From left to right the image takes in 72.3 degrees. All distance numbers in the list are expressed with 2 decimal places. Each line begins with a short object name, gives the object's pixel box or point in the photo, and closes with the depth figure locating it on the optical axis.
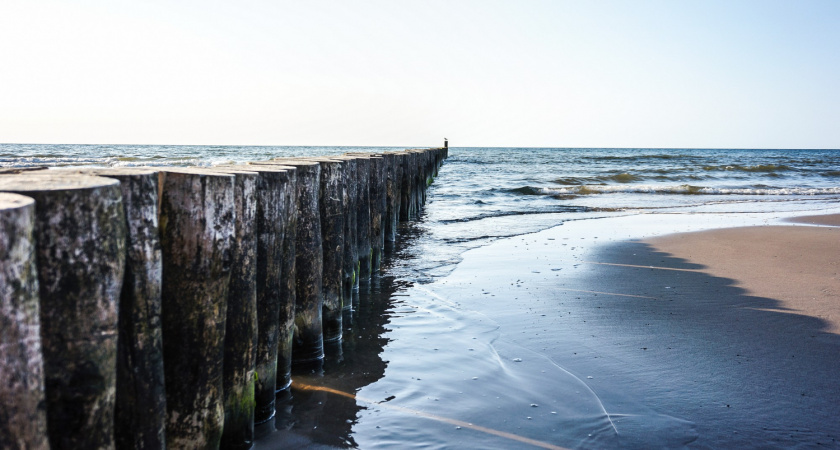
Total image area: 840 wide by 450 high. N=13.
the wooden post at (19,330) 1.32
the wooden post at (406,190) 10.43
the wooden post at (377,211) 6.56
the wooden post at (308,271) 3.68
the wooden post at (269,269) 2.90
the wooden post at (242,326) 2.48
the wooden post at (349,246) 4.83
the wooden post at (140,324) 1.83
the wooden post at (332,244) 4.25
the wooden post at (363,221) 5.70
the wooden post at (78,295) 1.51
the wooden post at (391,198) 8.12
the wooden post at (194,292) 2.17
